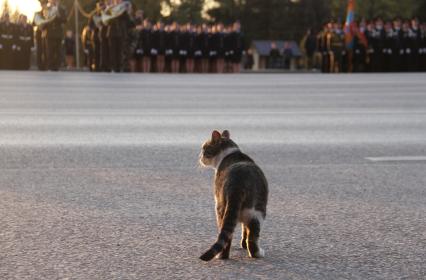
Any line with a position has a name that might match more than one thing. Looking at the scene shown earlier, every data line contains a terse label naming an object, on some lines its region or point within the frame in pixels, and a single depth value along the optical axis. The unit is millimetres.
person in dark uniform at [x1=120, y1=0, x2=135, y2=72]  29000
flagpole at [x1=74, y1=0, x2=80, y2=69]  40019
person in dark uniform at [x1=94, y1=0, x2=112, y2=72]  30108
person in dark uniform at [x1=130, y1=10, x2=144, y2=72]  32744
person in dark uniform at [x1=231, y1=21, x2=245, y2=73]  38219
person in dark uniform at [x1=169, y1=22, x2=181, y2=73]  36656
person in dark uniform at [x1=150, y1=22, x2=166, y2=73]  35656
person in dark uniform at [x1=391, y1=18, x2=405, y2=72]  37750
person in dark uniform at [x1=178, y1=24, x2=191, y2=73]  37188
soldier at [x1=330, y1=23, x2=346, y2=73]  37606
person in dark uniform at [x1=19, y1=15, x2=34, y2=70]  34812
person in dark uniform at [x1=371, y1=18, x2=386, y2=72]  37781
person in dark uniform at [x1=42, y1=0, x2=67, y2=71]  29719
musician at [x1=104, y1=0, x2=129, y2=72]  28875
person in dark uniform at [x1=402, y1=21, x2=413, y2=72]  38000
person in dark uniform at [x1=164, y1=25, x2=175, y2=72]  36344
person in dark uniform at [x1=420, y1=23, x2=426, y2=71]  38422
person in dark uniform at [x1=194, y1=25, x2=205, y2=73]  37844
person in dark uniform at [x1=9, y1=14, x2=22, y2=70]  34575
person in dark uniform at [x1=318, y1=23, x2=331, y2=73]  38062
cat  4242
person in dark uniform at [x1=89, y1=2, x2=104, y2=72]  31500
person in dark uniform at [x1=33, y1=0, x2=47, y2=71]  30245
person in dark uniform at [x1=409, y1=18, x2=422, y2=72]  38000
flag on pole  37312
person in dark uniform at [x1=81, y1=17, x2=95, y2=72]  33156
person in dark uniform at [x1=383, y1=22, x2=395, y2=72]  37656
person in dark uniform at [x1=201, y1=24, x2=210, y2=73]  37938
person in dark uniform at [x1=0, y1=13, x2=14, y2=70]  34281
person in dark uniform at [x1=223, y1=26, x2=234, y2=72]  38219
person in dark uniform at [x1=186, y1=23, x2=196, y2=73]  37562
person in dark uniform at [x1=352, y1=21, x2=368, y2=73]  37906
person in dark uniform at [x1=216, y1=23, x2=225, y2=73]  38031
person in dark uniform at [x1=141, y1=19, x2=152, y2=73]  35188
